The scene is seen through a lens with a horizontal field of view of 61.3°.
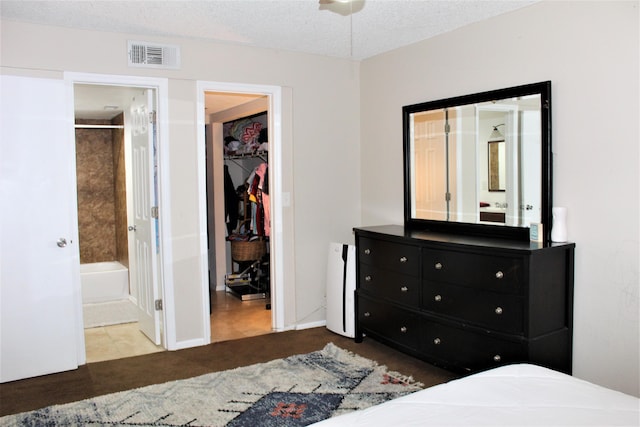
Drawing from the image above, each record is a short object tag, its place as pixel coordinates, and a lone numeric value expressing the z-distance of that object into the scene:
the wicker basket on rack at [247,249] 6.02
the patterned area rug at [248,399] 2.99
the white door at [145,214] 4.25
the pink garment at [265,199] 5.66
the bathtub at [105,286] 5.95
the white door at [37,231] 3.58
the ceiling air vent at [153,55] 3.96
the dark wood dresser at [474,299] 3.05
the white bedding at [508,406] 1.68
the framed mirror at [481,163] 3.36
